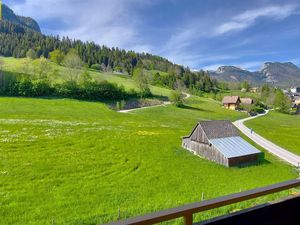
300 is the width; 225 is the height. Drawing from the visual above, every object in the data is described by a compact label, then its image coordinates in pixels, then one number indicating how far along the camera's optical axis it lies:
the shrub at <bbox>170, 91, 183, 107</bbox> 73.72
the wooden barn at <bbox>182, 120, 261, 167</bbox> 29.21
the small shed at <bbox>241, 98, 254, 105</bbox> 92.91
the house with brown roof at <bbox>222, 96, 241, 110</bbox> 89.45
